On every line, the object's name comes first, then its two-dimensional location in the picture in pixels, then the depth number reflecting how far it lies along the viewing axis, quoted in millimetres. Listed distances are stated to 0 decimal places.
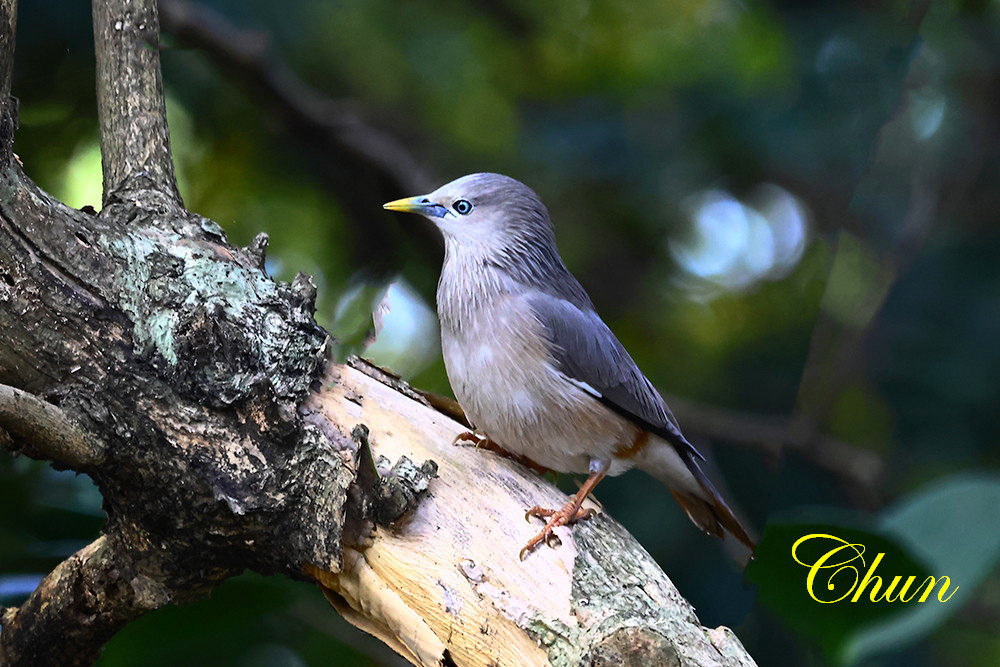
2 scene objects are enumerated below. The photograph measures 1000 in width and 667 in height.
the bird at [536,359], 5340
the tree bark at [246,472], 4148
